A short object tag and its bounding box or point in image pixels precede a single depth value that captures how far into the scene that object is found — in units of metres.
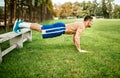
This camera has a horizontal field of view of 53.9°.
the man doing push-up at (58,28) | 2.88
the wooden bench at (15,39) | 2.44
